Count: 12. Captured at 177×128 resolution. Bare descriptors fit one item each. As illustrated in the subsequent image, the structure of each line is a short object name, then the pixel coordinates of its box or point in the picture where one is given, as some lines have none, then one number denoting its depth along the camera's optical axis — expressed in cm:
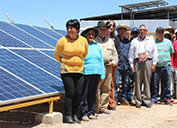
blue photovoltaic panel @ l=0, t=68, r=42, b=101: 430
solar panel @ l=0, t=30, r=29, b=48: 617
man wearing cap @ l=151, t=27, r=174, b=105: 758
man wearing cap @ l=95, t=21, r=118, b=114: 627
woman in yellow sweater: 509
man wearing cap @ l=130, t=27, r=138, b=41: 812
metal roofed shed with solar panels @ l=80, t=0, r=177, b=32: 2486
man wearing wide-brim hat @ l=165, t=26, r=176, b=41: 906
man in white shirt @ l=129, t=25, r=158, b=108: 710
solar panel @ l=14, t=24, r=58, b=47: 802
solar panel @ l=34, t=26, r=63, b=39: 897
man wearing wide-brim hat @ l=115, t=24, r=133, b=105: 727
